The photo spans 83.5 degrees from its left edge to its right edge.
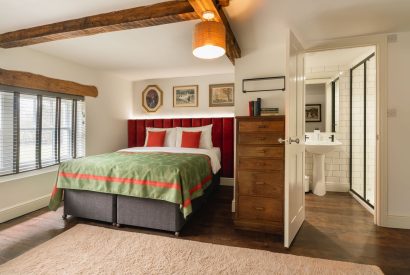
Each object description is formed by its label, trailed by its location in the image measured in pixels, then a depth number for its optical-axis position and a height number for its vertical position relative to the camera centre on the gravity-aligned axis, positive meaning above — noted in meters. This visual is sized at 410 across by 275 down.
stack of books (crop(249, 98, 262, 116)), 2.86 +0.36
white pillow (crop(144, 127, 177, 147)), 4.41 -0.02
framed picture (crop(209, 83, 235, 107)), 4.63 +0.82
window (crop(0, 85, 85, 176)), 2.95 +0.08
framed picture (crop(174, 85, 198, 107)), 4.87 +0.84
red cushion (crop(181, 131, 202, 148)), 4.08 -0.07
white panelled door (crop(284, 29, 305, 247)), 2.12 -0.06
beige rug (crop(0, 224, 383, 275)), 1.84 -1.08
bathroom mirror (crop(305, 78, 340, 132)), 4.12 +0.56
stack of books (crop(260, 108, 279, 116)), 2.80 +0.30
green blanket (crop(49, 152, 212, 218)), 2.38 -0.48
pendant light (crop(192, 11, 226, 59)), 1.84 +0.81
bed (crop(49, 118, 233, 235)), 2.44 -0.74
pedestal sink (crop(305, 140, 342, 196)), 3.58 -0.39
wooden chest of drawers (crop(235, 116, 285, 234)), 2.48 -0.43
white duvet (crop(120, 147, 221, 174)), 3.62 -0.26
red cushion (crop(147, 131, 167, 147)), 4.34 -0.08
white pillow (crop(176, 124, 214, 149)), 4.20 +0.00
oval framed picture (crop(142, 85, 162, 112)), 5.12 +0.83
